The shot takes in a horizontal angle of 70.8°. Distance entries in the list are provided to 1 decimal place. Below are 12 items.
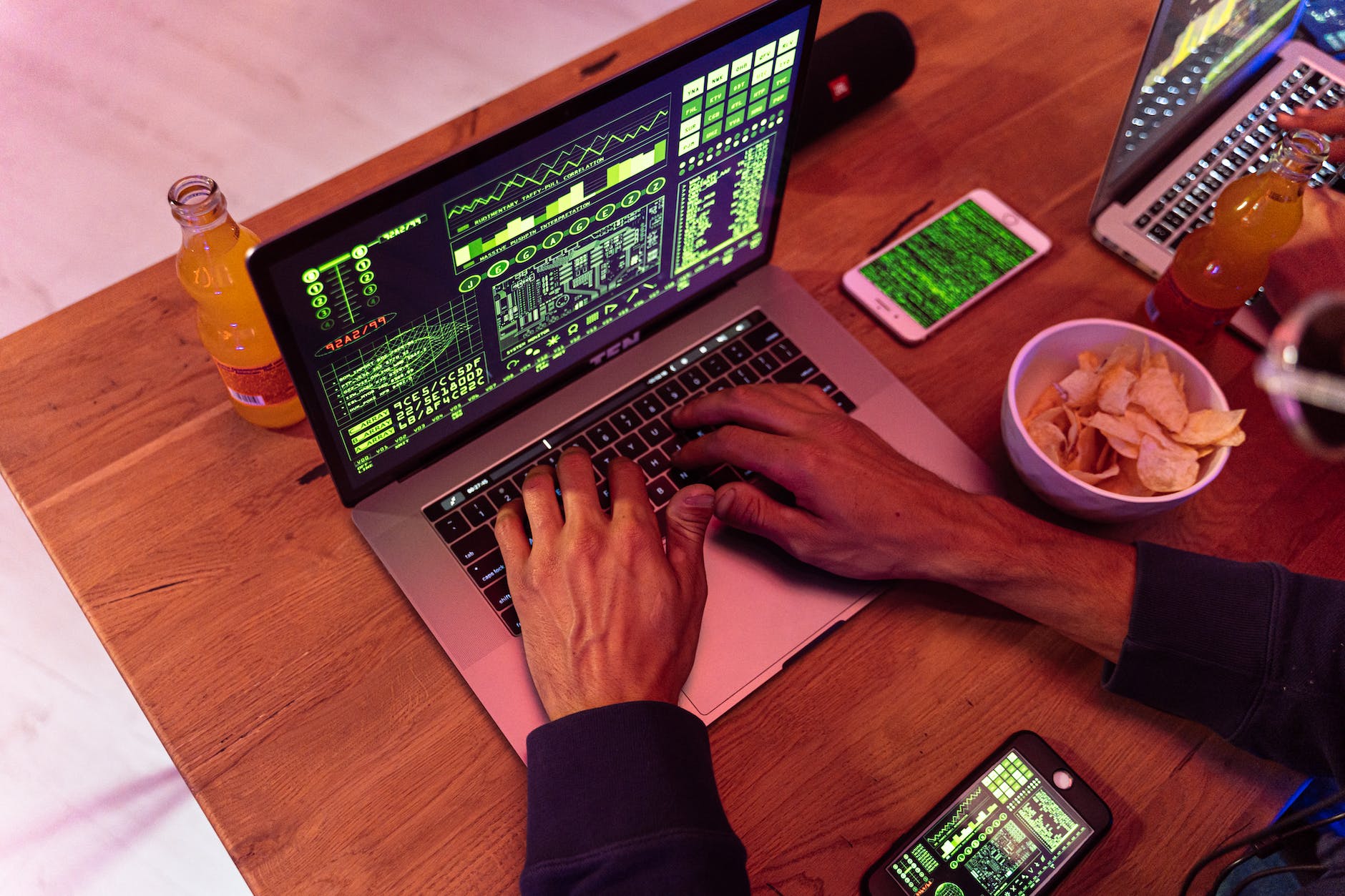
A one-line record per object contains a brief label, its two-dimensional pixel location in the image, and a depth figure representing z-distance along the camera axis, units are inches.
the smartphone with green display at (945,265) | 42.0
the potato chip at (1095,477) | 34.7
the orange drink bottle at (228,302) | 30.9
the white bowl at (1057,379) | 34.0
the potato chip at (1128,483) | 35.1
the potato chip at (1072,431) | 35.8
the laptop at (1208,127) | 41.3
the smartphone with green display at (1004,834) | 30.8
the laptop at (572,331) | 27.8
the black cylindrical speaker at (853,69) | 44.8
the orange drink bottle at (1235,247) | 35.3
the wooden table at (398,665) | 31.0
